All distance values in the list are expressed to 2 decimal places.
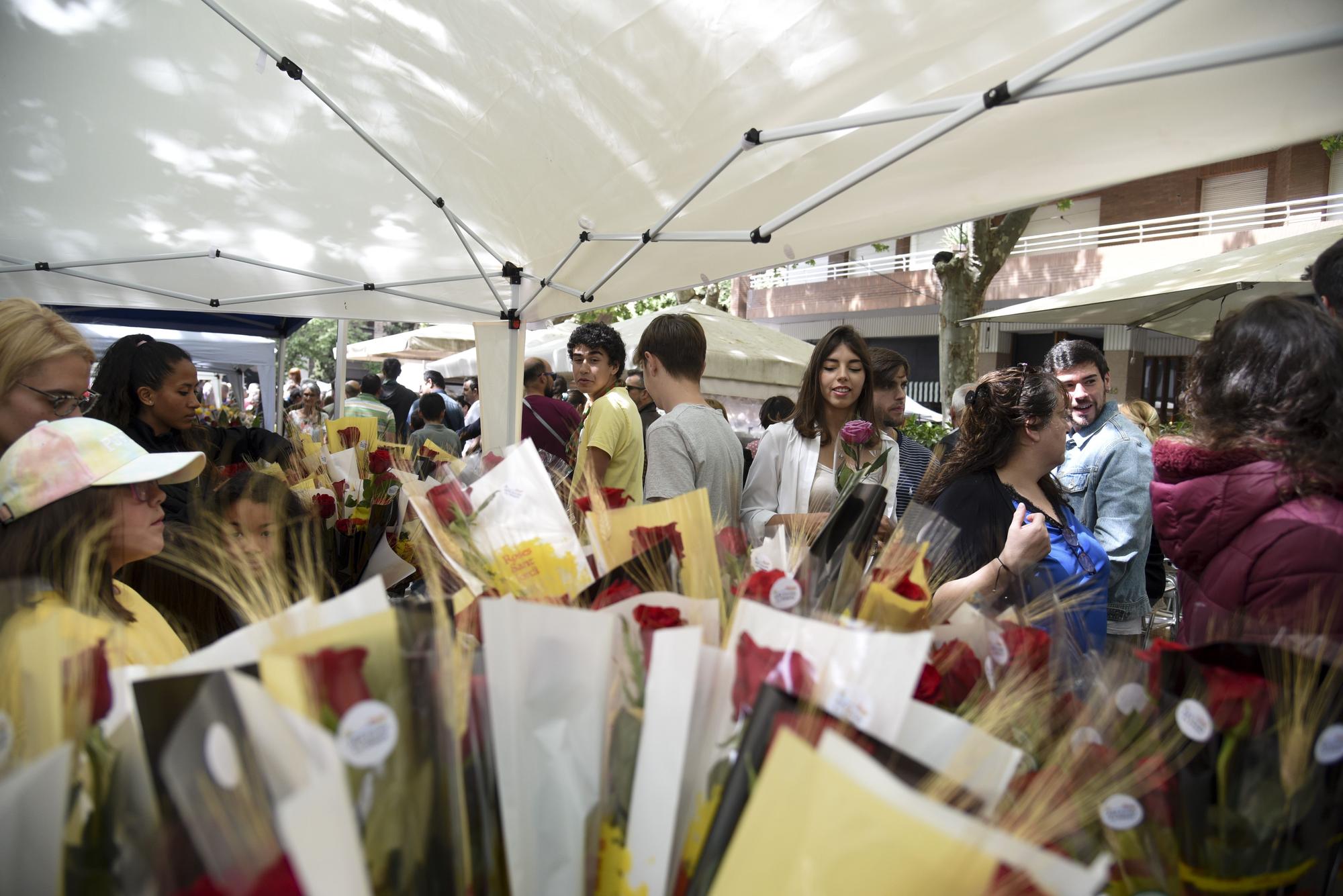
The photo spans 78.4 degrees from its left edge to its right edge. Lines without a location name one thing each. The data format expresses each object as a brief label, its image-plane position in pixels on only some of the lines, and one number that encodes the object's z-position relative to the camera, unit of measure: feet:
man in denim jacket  11.25
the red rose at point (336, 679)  2.70
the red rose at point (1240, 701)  3.40
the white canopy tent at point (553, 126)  8.00
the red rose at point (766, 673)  3.20
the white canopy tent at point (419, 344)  46.06
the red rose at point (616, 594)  4.34
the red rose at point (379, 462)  11.06
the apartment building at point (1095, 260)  55.11
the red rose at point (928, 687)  3.71
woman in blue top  8.14
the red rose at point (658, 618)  3.82
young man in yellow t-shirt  12.10
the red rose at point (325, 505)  9.94
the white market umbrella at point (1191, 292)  17.53
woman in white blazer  10.73
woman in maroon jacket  5.08
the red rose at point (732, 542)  5.12
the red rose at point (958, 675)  4.21
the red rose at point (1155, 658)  3.71
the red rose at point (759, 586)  4.12
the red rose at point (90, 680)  3.01
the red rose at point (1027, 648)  3.97
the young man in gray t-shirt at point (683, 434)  9.95
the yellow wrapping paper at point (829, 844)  2.32
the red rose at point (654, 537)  4.89
